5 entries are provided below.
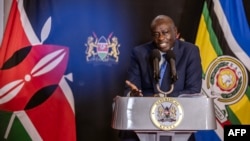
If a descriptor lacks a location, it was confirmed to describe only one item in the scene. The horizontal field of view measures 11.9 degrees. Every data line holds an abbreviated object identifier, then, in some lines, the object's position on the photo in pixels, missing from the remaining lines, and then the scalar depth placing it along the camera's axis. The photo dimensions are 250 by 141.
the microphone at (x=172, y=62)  7.69
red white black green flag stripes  9.76
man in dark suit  8.00
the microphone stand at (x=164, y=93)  7.76
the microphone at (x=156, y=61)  7.72
